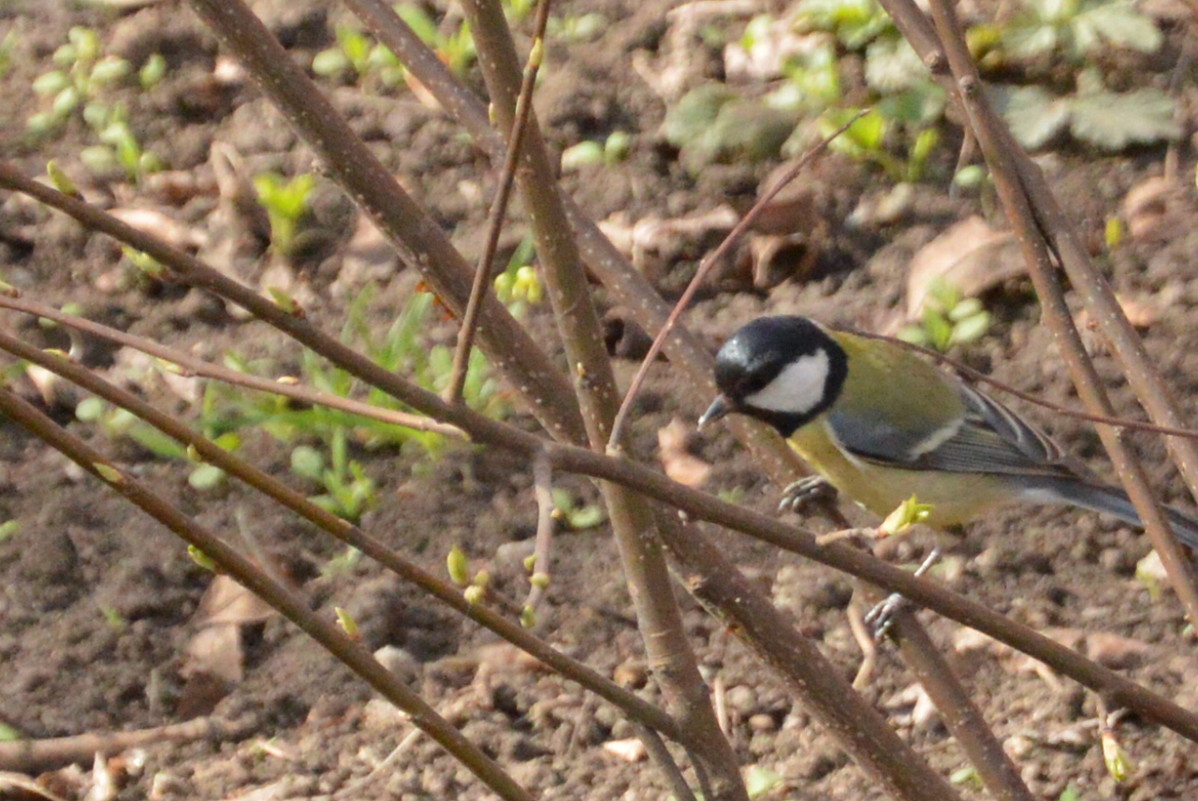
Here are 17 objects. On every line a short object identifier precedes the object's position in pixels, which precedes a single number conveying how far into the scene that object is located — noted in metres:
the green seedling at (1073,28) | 7.75
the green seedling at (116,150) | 8.52
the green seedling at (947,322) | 6.89
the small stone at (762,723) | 5.55
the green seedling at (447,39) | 8.48
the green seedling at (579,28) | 8.98
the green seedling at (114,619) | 5.88
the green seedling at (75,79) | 8.91
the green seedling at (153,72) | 9.05
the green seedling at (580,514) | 6.37
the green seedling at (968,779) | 5.11
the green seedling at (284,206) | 7.79
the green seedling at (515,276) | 6.67
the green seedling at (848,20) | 8.21
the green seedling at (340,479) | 6.40
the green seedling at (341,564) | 6.13
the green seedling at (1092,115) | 7.52
